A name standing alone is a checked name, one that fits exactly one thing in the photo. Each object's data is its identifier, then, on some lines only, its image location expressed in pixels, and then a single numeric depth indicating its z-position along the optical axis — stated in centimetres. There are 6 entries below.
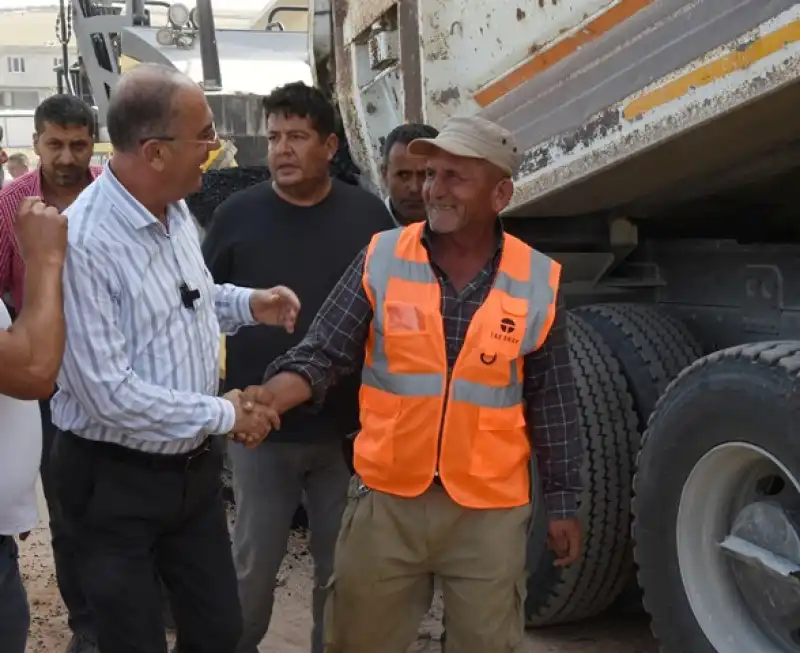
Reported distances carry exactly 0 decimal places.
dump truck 273
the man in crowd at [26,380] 188
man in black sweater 307
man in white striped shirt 221
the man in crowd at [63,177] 349
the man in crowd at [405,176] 358
